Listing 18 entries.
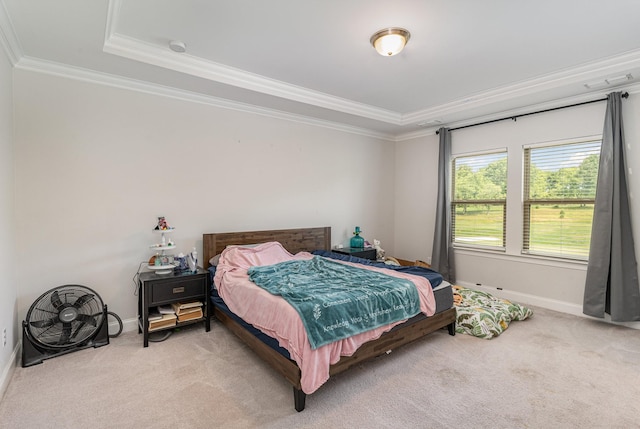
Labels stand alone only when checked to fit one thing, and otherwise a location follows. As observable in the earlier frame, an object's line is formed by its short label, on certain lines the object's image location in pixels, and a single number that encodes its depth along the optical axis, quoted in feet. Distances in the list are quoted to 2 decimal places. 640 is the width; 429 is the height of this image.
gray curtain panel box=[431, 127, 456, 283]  16.08
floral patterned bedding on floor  10.38
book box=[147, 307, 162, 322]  9.92
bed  7.20
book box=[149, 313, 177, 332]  9.79
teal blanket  7.01
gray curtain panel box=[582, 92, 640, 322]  10.89
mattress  8.07
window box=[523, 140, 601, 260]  12.29
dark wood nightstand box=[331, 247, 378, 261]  15.21
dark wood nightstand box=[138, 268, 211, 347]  9.62
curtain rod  11.38
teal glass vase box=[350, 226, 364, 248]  16.16
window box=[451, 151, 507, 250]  14.80
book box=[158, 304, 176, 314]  10.26
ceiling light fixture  8.38
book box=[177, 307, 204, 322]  10.31
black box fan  8.57
